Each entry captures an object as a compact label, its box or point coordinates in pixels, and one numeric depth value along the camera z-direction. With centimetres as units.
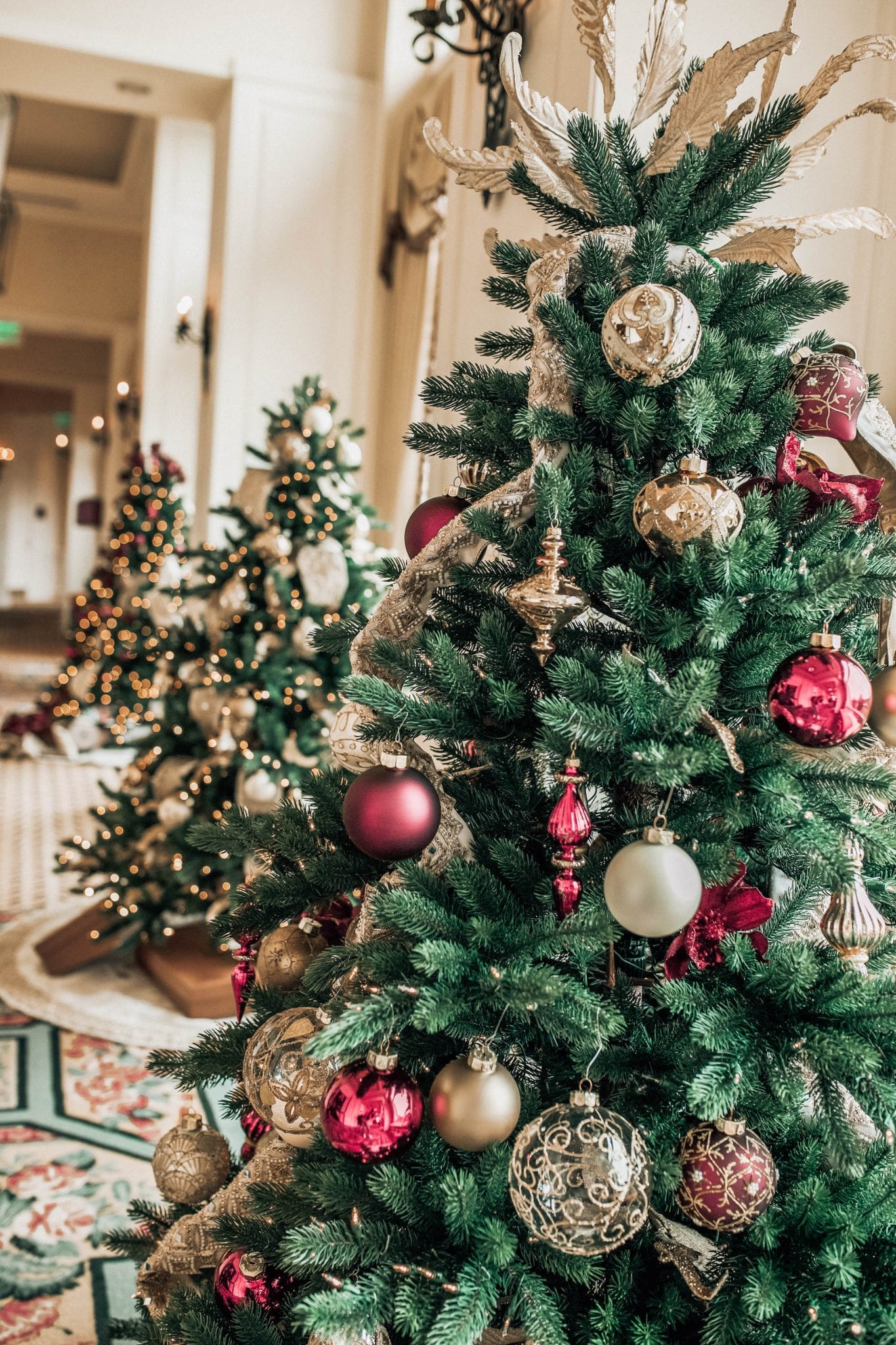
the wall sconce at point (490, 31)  208
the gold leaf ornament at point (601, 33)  99
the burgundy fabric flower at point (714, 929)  88
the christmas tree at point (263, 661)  265
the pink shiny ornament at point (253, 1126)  113
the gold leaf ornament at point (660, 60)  96
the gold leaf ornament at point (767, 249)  99
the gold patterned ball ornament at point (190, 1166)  119
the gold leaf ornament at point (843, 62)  90
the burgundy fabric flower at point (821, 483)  94
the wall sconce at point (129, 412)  718
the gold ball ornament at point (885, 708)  89
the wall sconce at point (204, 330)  443
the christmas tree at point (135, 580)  473
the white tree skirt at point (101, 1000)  255
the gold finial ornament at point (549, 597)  85
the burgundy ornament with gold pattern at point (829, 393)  93
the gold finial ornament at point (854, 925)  80
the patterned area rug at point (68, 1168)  161
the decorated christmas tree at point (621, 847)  77
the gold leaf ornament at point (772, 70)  96
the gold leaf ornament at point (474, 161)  105
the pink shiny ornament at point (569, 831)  83
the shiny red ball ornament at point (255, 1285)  95
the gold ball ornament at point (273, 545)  263
